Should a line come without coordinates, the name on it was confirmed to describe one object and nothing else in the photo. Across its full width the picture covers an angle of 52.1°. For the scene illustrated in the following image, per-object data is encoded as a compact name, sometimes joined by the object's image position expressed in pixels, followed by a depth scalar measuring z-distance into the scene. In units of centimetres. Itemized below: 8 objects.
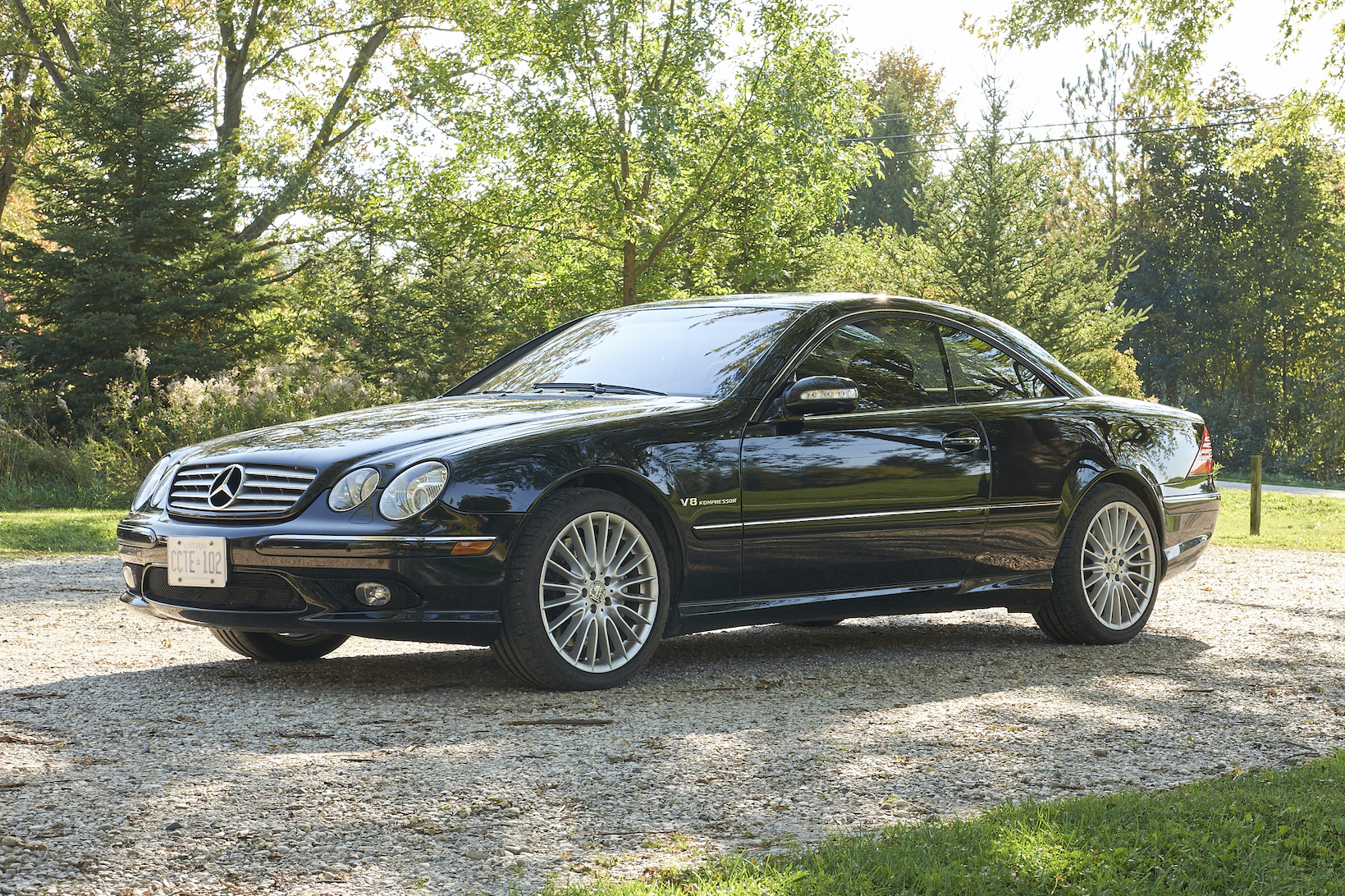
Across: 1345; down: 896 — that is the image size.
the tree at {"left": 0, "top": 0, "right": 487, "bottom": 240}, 3056
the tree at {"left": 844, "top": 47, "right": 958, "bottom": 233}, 5847
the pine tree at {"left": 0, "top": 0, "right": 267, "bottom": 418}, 1936
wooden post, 1622
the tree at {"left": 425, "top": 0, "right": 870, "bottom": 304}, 1884
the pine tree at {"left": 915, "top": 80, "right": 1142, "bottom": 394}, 2642
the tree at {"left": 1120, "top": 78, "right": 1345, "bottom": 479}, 4569
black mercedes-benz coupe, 504
